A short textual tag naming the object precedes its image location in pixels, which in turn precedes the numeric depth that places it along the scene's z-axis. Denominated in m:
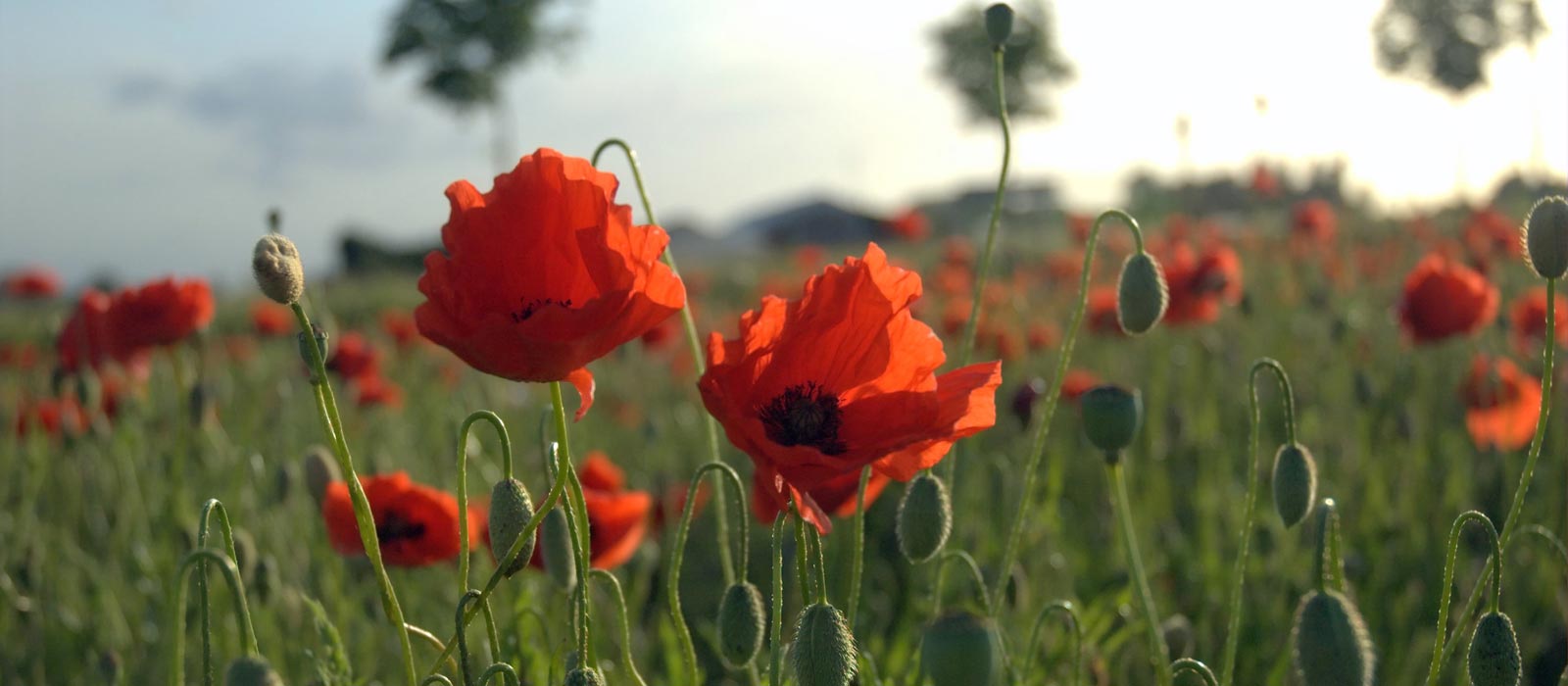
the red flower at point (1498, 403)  1.21
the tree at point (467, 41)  21.51
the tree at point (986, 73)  22.01
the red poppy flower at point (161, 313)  1.01
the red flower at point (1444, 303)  1.20
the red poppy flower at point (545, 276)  0.60
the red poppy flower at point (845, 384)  0.60
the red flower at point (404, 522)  0.80
